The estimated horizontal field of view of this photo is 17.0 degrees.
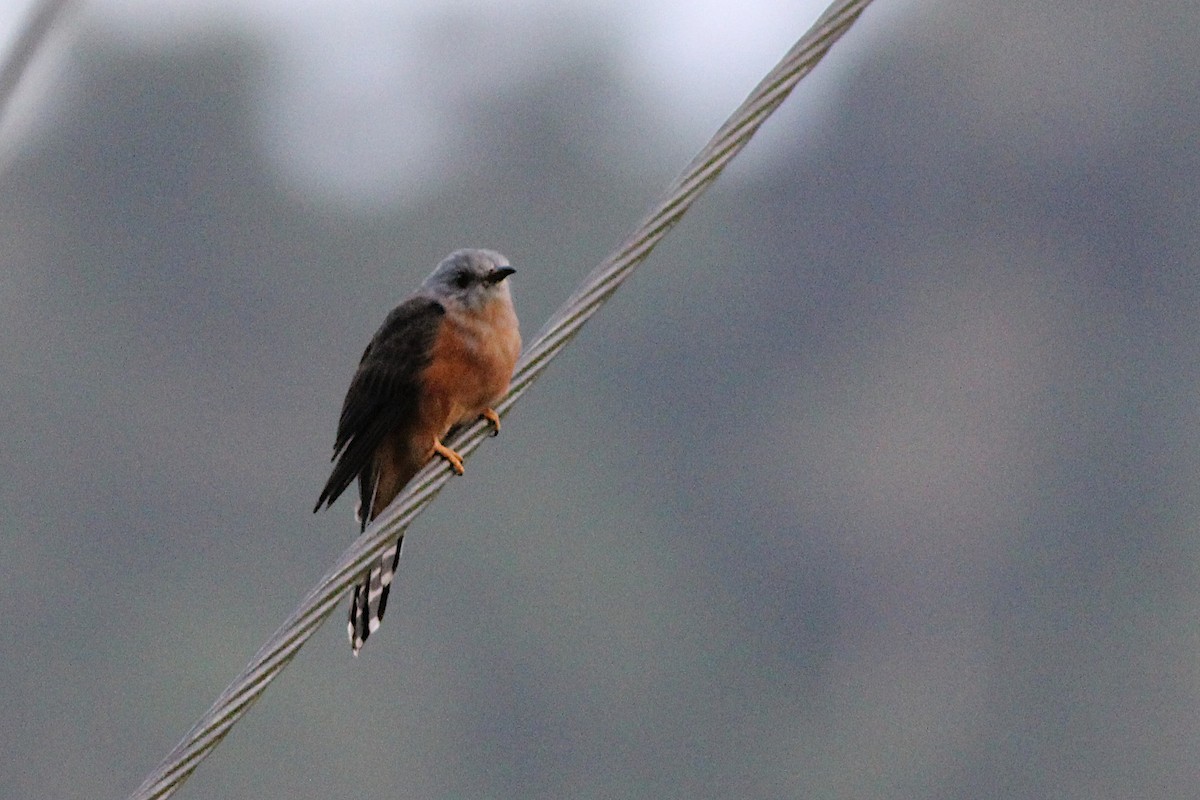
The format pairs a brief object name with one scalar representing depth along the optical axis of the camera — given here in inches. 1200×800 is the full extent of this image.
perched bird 422.6
